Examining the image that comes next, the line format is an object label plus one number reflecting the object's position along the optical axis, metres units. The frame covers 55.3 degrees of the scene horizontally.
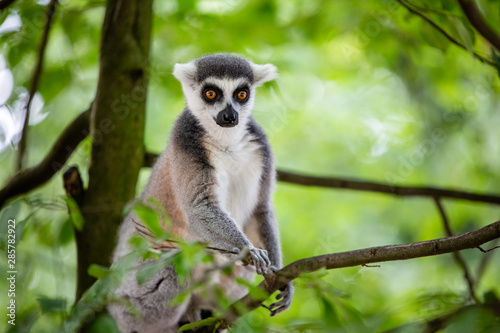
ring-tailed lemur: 3.44
